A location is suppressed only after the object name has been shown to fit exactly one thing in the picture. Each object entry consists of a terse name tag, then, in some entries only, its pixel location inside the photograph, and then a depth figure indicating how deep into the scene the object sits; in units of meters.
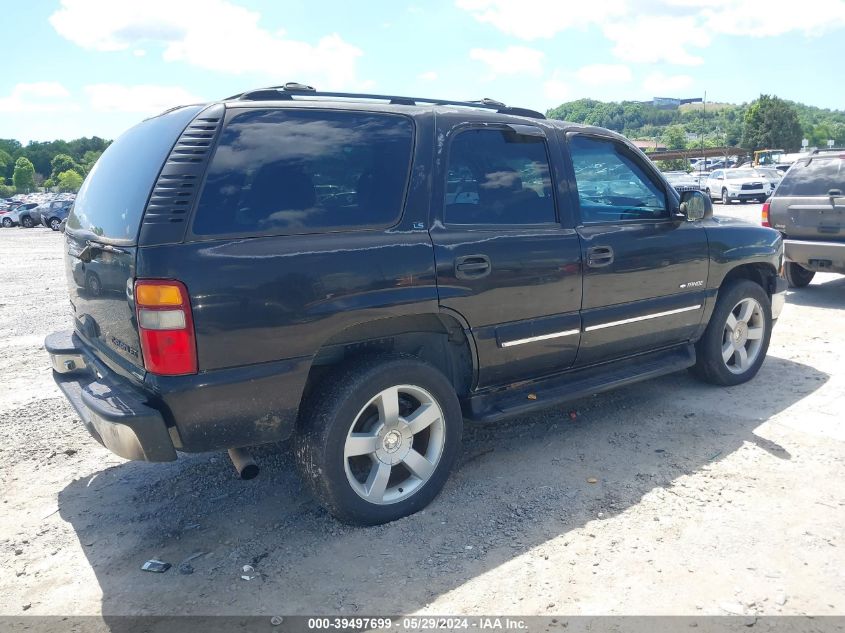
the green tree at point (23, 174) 132.50
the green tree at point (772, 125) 88.94
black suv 2.81
